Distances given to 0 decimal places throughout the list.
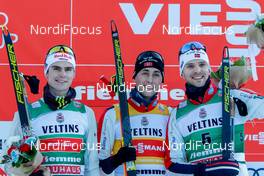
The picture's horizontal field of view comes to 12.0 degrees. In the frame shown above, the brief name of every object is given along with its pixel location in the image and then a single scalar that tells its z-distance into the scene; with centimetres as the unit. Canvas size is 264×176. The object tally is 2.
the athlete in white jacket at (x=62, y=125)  842
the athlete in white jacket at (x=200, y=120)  827
